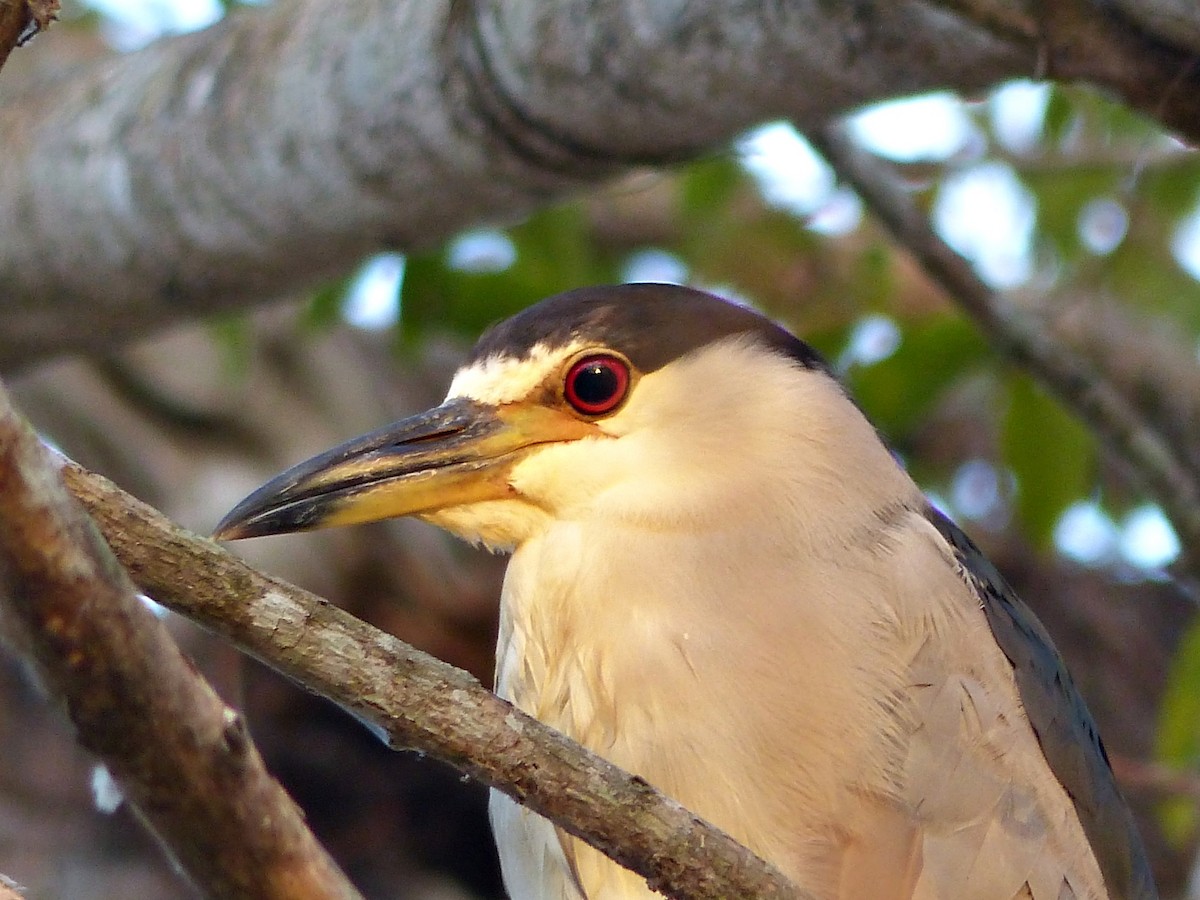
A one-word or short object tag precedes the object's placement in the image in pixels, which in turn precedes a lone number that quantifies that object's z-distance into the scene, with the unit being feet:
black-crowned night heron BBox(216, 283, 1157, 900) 18.83
